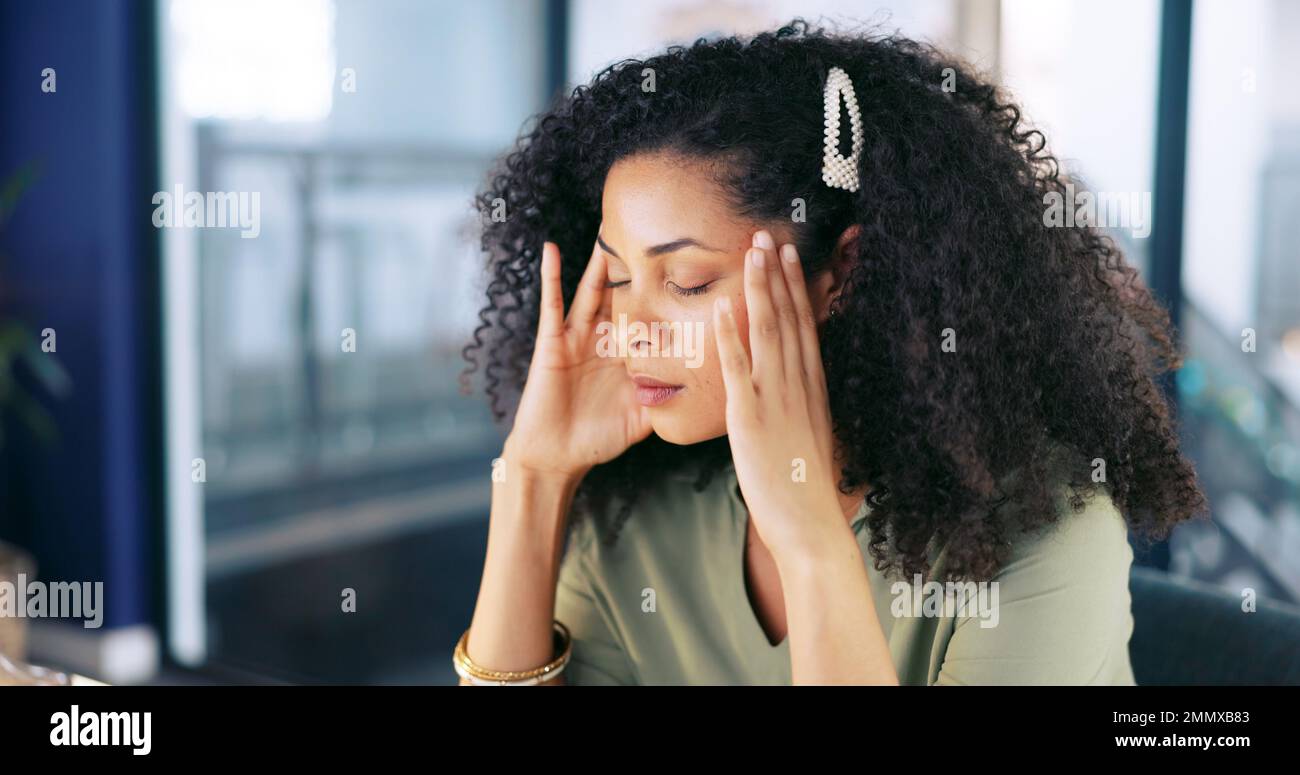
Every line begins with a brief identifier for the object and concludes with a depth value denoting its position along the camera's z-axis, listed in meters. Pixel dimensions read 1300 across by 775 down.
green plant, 3.00
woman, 1.06
